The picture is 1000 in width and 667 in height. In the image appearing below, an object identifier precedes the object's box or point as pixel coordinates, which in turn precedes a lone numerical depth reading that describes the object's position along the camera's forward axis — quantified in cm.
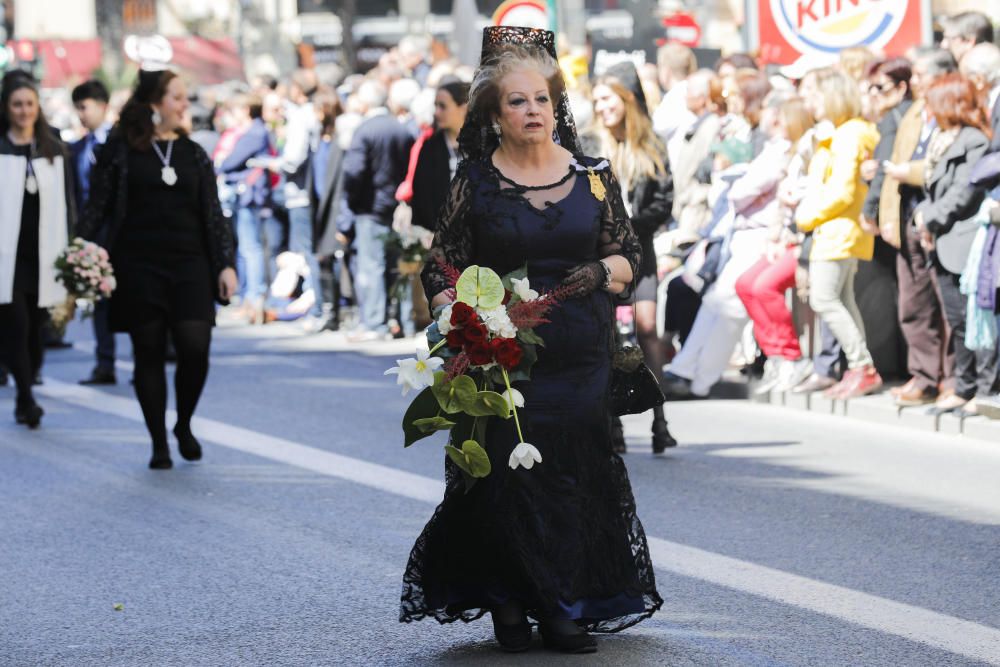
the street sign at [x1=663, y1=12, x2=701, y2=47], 2614
